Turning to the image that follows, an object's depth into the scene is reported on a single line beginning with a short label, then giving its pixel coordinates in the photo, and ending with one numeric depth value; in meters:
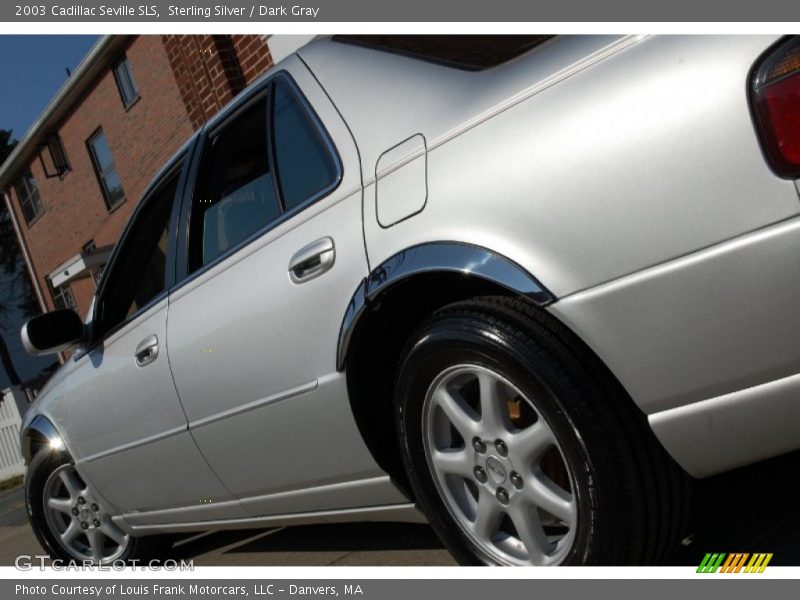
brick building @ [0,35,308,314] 10.02
